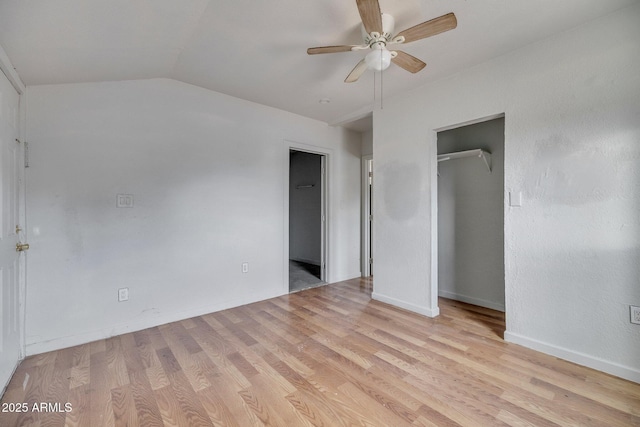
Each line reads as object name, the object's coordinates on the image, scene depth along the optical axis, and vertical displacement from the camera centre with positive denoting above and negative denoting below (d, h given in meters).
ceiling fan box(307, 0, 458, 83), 1.52 +1.12
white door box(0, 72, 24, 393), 1.69 -0.11
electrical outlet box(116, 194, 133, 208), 2.48 +0.14
